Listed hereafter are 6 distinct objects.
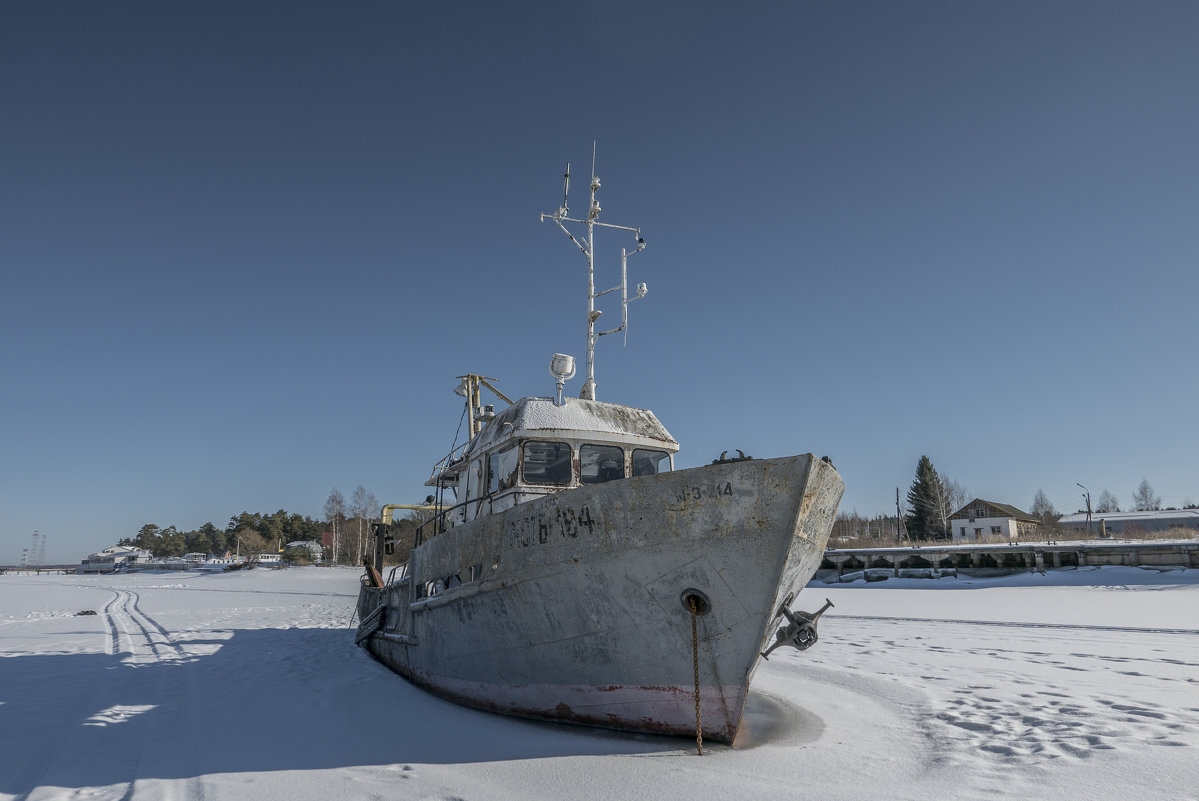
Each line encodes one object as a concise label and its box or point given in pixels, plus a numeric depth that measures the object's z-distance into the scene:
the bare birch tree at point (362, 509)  72.88
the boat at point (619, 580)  5.34
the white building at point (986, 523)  57.16
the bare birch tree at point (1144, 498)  108.53
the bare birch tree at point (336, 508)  77.50
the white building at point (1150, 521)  55.47
